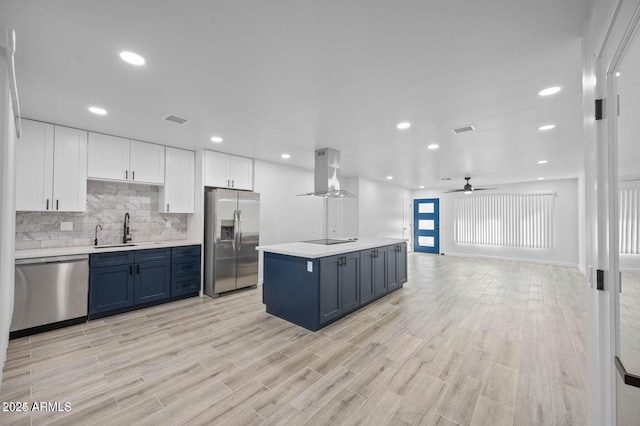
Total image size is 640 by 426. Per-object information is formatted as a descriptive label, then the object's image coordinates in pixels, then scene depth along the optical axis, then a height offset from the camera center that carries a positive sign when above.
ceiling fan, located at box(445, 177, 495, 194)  6.77 +0.73
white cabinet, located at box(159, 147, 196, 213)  4.36 +0.55
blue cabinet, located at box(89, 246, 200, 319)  3.42 -0.92
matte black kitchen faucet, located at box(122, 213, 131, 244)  4.09 -0.28
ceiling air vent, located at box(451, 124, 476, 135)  3.27 +1.13
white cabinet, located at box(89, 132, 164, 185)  3.65 +0.82
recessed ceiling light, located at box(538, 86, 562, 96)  2.32 +1.14
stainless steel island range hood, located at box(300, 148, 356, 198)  4.37 +0.72
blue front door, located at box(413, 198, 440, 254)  9.77 -0.32
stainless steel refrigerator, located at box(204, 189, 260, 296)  4.46 -0.45
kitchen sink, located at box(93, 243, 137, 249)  3.80 -0.46
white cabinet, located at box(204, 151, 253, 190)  4.62 +0.83
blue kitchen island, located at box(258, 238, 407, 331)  3.17 -0.86
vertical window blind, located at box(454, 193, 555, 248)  7.71 -0.08
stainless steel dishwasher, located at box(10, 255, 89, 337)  2.89 -0.93
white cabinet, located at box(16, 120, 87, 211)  3.11 +0.57
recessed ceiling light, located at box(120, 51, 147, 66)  1.88 +1.15
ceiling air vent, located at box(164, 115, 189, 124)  3.07 +1.15
